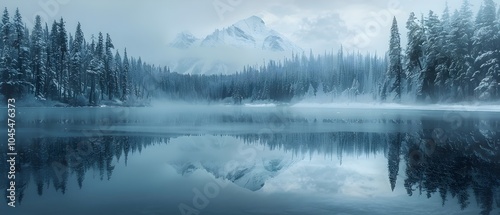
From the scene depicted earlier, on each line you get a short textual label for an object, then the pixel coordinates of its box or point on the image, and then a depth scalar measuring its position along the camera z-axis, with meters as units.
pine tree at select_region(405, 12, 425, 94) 82.81
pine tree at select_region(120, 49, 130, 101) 124.75
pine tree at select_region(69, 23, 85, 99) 101.31
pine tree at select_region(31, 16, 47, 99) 92.12
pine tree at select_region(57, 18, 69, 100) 97.00
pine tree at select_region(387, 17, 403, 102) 89.50
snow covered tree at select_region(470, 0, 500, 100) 62.44
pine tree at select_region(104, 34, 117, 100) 113.75
